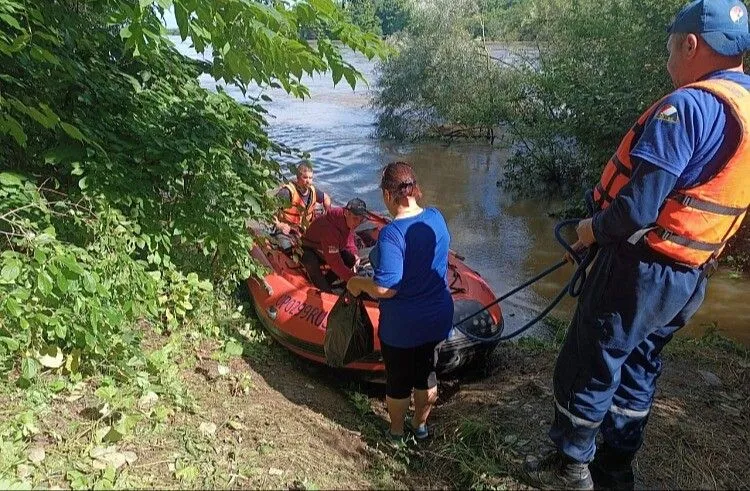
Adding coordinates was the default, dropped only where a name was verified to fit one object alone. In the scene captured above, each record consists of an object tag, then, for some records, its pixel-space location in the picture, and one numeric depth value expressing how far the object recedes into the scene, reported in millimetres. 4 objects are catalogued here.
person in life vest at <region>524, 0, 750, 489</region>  2061
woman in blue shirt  2951
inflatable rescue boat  4434
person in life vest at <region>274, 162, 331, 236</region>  6087
